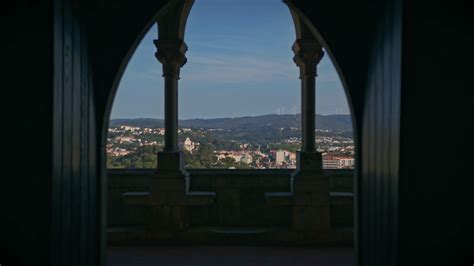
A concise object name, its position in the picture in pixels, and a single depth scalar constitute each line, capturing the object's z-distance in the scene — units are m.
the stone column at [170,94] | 7.32
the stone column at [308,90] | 7.40
